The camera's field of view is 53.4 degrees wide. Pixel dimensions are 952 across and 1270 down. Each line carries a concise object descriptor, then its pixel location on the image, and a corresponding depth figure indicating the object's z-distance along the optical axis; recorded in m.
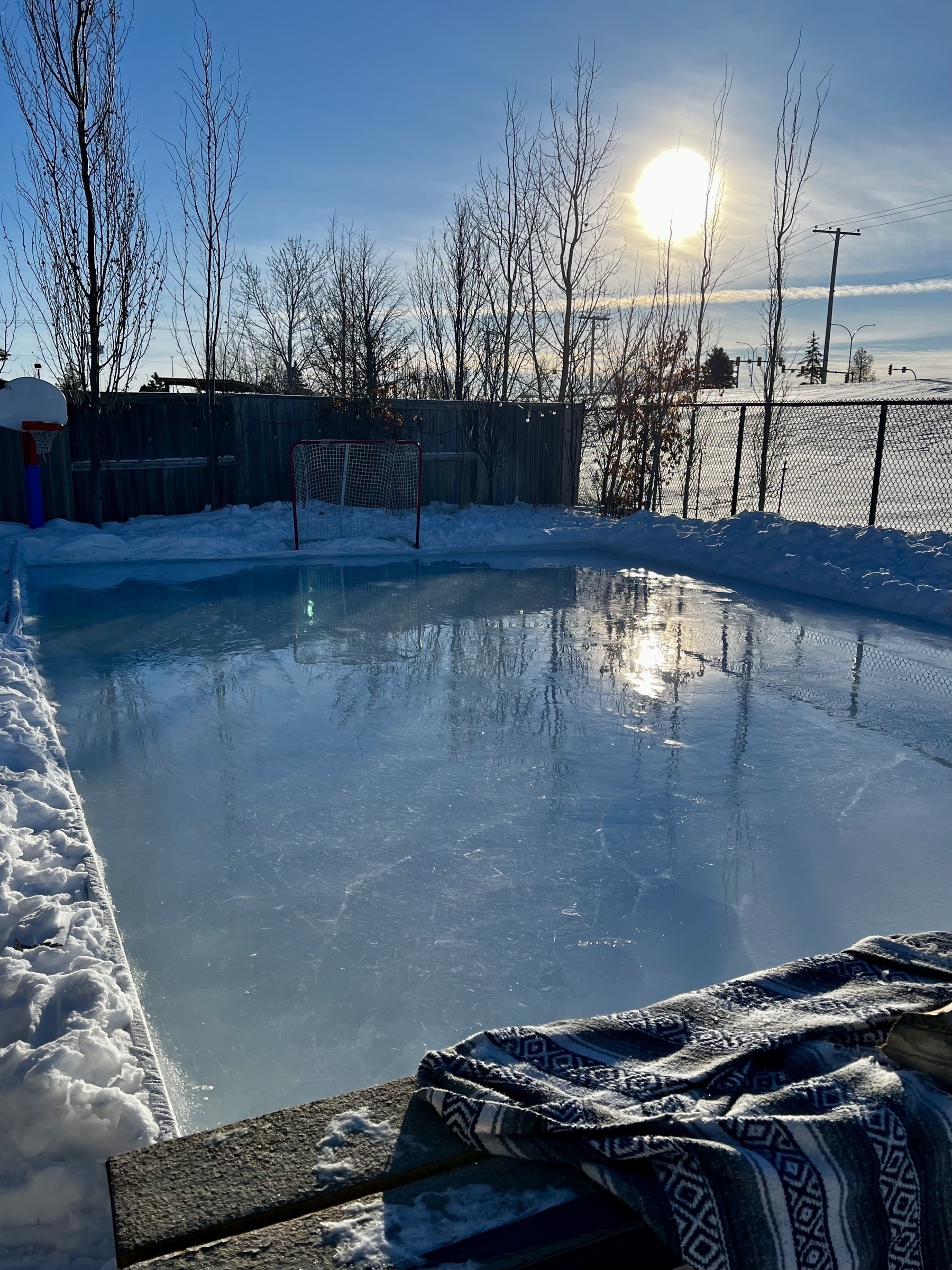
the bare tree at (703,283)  13.02
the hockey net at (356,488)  12.40
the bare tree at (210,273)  11.76
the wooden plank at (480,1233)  1.19
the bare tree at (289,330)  28.28
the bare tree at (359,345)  13.73
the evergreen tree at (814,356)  48.84
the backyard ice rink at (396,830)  2.18
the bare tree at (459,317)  14.89
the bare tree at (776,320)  11.27
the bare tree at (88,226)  10.26
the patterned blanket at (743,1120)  1.23
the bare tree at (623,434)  12.77
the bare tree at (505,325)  14.37
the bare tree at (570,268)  13.73
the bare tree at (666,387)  12.45
